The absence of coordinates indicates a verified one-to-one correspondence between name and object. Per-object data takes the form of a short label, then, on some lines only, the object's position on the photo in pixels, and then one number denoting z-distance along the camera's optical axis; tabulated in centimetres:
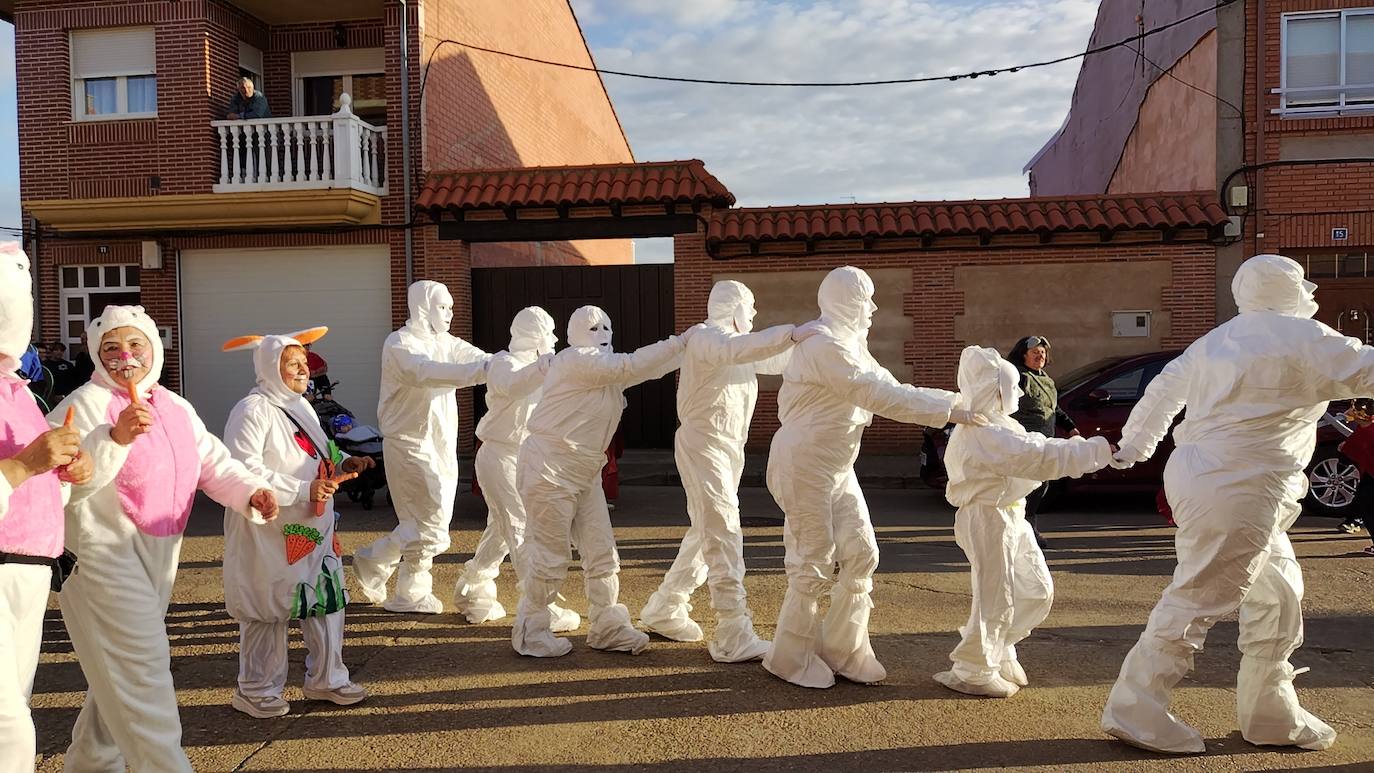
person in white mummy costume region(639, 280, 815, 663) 555
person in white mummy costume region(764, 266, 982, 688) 514
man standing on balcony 1512
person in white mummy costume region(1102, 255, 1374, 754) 429
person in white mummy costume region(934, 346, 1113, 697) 496
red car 1016
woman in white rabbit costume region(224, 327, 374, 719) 483
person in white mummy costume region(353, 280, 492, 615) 673
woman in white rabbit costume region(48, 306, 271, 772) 367
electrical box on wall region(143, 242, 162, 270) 1548
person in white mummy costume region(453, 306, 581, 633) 642
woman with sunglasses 817
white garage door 1550
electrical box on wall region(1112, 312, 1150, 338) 1391
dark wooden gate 1524
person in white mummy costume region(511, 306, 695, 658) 566
